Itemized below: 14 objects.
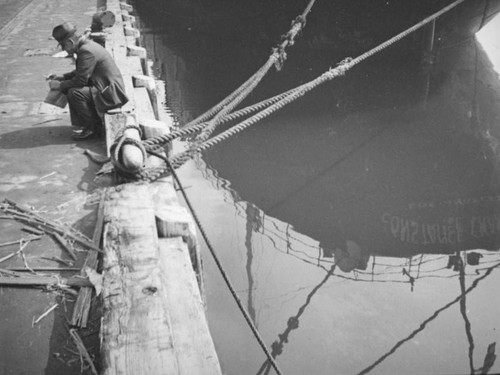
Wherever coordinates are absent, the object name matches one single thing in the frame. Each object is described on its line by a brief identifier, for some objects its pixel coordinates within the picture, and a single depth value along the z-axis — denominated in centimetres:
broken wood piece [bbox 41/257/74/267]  362
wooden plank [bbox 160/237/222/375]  220
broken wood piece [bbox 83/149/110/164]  529
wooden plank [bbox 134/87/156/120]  598
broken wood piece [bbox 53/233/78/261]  370
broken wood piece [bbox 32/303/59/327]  313
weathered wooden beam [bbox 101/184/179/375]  218
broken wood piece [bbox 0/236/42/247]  387
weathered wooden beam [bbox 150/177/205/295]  335
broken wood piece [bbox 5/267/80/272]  356
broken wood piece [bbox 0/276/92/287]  338
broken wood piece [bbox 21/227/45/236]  404
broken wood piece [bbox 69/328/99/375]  277
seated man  542
